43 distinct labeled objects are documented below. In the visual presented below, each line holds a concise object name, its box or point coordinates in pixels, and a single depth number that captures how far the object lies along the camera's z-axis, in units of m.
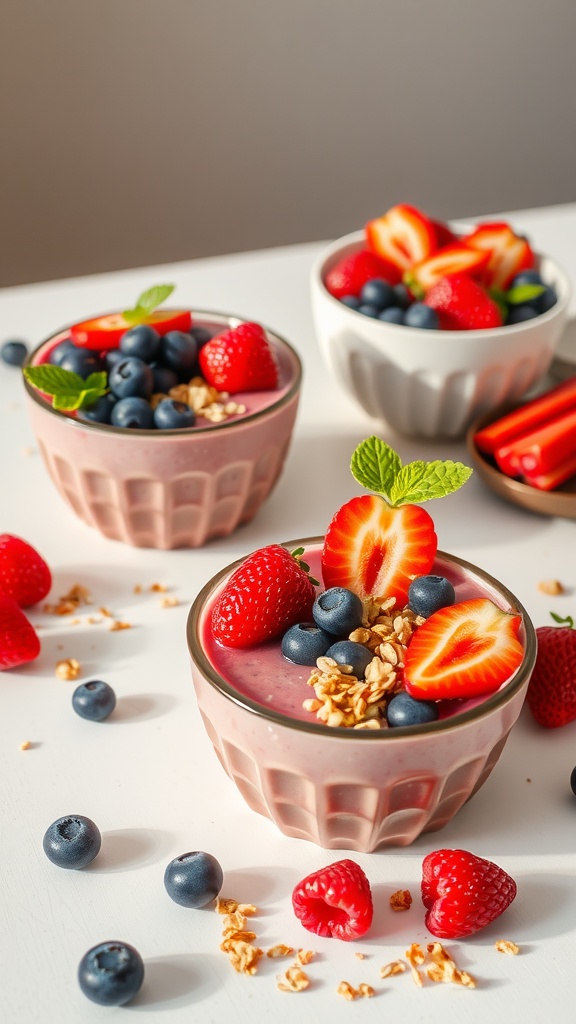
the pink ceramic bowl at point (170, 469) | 0.84
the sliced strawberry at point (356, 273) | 0.94
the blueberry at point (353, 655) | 0.71
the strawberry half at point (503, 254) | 0.96
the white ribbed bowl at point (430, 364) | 0.91
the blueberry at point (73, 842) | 0.71
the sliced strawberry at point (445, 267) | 0.94
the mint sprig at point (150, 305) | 0.89
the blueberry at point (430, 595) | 0.73
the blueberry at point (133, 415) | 0.84
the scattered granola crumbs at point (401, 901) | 0.70
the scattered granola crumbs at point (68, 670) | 0.80
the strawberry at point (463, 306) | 0.91
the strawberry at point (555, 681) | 0.77
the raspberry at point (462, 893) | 0.68
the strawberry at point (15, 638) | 0.79
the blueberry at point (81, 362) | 0.86
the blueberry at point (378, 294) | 0.92
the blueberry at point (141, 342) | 0.86
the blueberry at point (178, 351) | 0.87
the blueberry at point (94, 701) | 0.77
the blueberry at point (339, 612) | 0.72
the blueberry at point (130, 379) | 0.85
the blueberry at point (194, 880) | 0.70
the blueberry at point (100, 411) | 0.85
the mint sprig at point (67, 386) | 0.84
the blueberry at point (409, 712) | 0.69
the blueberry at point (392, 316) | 0.92
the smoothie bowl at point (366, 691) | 0.69
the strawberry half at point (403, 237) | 0.96
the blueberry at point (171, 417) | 0.84
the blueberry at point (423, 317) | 0.91
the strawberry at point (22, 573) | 0.83
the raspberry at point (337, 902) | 0.68
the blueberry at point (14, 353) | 1.00
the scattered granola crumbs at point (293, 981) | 0.68
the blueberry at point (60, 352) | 0.87
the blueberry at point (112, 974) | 0.67
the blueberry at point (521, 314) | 0.93
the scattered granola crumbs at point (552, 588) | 0.84
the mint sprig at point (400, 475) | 0.74
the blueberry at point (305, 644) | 0.72
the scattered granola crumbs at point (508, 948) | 0.69
